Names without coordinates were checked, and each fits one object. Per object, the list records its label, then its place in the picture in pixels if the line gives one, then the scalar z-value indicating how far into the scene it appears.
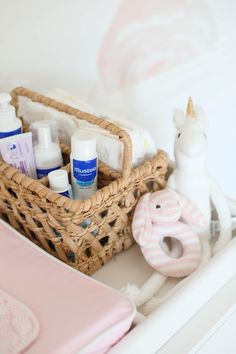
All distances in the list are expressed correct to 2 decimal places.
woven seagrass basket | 0.59
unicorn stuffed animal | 0.68
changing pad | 0.48
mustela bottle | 0.62
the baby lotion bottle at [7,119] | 0.66
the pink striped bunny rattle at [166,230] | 0.66
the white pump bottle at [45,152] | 0.67
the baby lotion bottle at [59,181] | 0.62
